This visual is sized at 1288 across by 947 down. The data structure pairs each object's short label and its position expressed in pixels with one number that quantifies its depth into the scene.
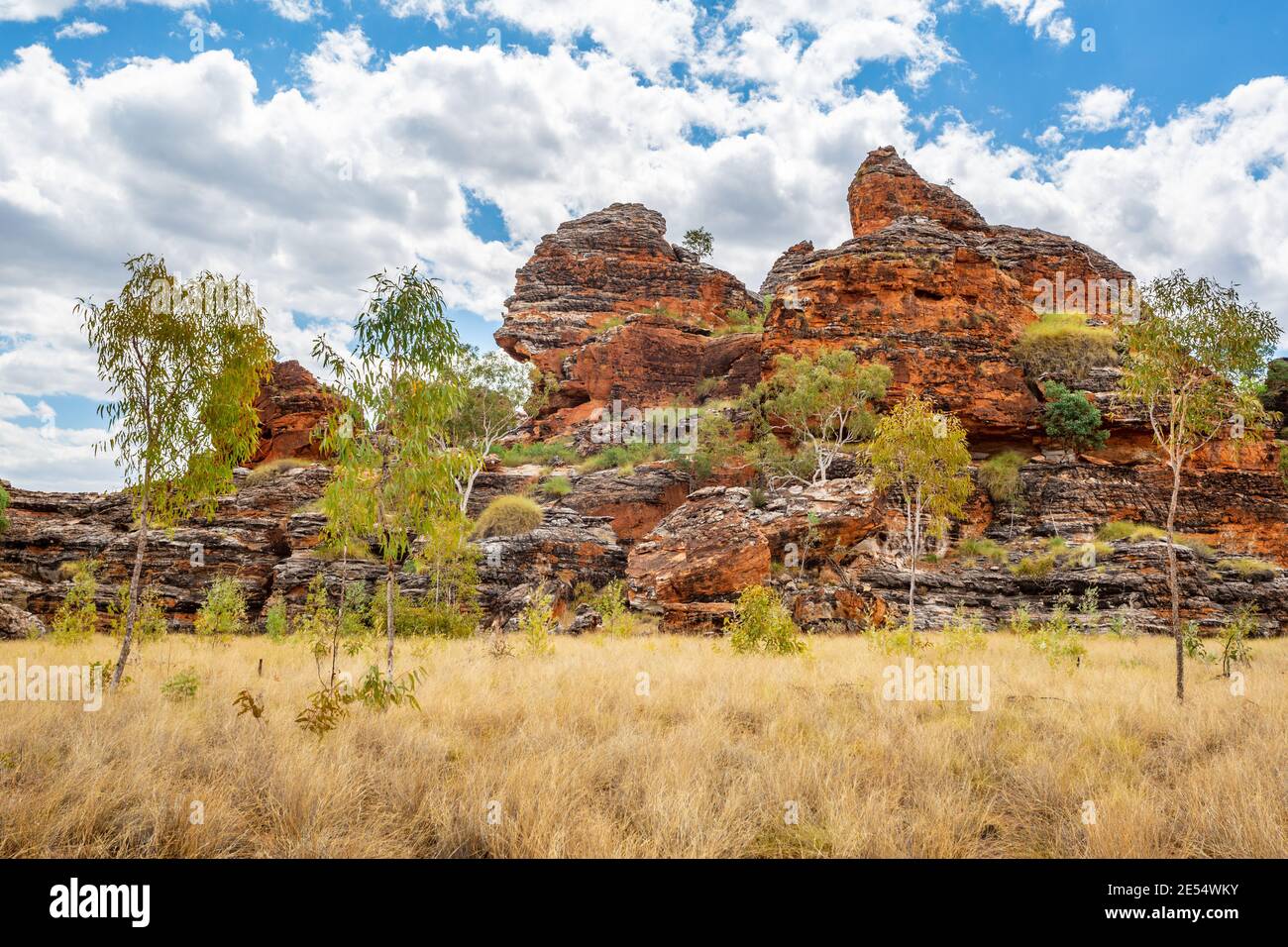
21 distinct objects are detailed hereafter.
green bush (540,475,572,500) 38.34
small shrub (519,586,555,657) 14.76
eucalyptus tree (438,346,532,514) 43.41
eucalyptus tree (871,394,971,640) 18.58
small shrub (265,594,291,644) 19.77
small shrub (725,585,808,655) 15.52
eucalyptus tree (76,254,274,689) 10.52
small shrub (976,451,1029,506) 33.59
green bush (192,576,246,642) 18.20
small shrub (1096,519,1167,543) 28.15
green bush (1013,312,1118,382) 39.62
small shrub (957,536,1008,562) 28.09
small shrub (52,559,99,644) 15.34
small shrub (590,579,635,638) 20.03
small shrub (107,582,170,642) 16.23
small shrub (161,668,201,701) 9.23
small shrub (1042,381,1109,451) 35.50
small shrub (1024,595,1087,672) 14.35
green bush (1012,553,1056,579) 25.36
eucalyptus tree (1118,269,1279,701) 11.36
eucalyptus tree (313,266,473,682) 9.41
